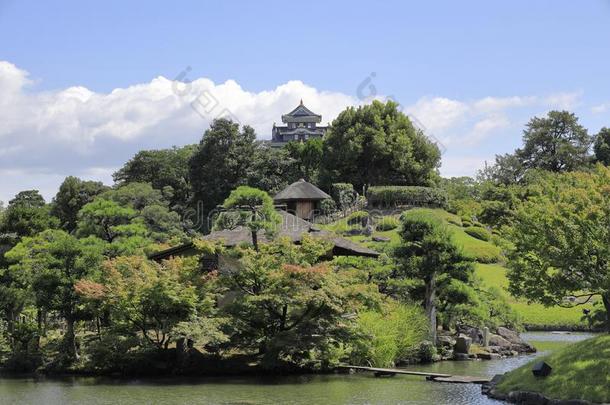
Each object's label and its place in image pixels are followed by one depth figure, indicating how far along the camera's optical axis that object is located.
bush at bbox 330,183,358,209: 51.12
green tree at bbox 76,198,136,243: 31.44
